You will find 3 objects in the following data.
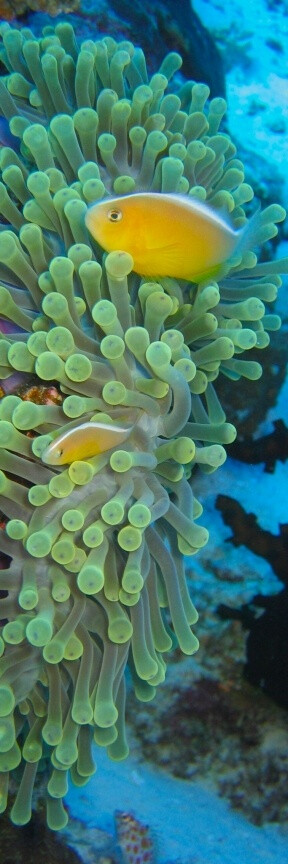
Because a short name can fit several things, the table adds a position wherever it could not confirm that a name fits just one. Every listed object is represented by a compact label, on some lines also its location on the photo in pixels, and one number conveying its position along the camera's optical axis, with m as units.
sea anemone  0.57
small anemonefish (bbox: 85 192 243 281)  0.56
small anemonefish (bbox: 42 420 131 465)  0.54
